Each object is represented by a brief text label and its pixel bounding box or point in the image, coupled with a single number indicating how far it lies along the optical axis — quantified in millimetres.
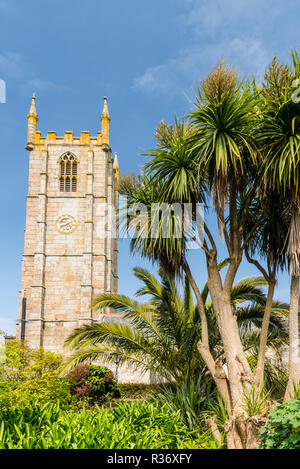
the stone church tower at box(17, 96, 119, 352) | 45344
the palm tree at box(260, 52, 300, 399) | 9023
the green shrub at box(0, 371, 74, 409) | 13312
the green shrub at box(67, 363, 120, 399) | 17552
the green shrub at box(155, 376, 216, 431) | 9352
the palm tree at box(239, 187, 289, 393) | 9828
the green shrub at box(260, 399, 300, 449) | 6184
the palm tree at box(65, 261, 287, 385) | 11523
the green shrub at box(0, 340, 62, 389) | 15133
